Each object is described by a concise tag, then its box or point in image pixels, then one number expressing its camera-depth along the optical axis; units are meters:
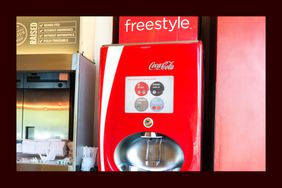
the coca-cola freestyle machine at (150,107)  1.65
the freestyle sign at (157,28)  1.90
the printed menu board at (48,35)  2.39
